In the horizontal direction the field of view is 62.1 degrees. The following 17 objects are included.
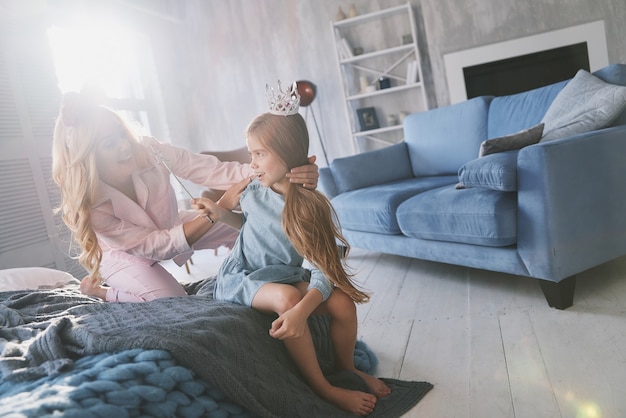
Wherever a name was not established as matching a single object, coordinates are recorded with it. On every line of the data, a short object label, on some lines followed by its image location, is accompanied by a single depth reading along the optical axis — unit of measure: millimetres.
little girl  1354
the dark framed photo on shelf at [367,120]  5000
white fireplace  4188
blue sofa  1832
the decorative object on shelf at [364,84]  4944
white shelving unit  4766
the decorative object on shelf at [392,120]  4949
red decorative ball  4943
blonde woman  1655
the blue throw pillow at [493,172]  1931
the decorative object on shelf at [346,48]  4914
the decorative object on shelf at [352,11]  4844
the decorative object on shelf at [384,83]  4848
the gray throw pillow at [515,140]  2246
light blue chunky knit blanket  971
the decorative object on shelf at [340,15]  4848
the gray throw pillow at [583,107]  2035
